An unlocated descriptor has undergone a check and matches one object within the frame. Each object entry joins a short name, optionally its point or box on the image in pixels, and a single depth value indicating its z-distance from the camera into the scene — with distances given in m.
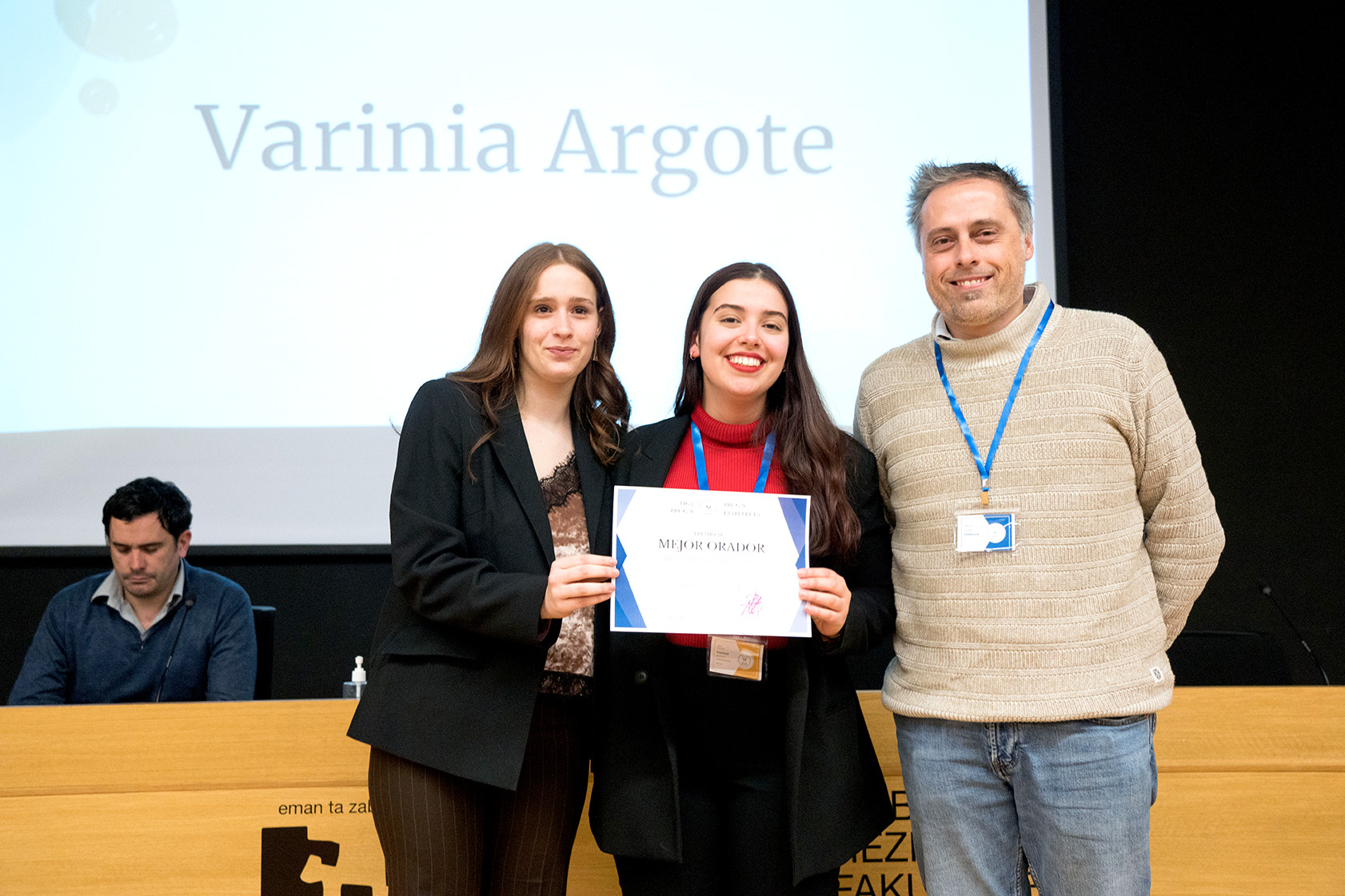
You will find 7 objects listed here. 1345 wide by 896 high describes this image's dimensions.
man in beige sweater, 1.38
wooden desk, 1.92
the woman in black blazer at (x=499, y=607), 1.33
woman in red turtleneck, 1.40
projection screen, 3.20
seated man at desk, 2.58
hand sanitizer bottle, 2.35
